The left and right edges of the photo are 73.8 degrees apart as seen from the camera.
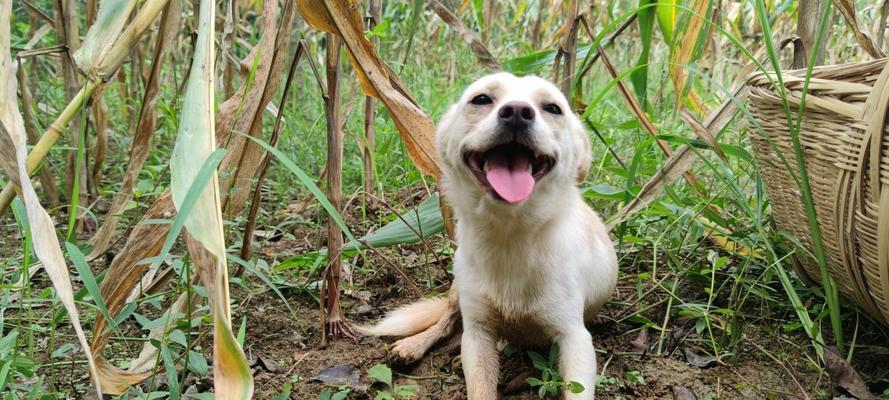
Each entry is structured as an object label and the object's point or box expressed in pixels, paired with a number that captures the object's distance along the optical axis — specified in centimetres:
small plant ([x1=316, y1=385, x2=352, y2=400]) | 44
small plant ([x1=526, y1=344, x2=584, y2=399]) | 44
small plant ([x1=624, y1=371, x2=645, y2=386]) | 49
